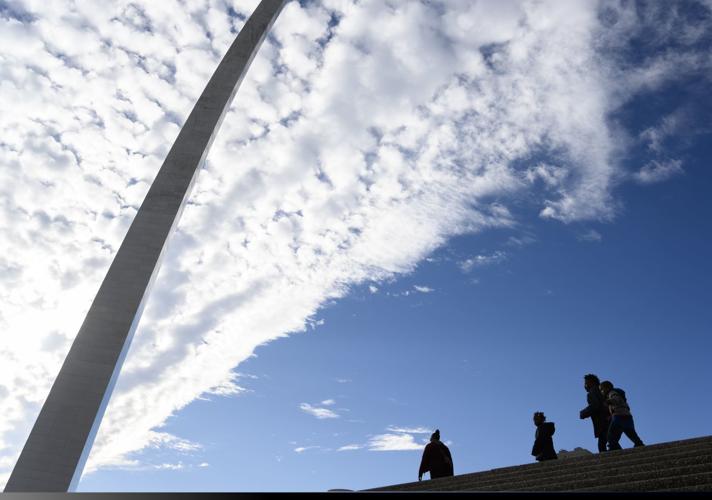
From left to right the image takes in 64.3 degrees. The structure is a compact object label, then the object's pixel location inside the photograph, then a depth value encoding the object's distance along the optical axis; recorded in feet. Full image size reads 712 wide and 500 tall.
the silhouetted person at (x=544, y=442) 25.09
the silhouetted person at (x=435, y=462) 24.14
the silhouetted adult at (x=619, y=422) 23.90
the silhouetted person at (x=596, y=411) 26.20
